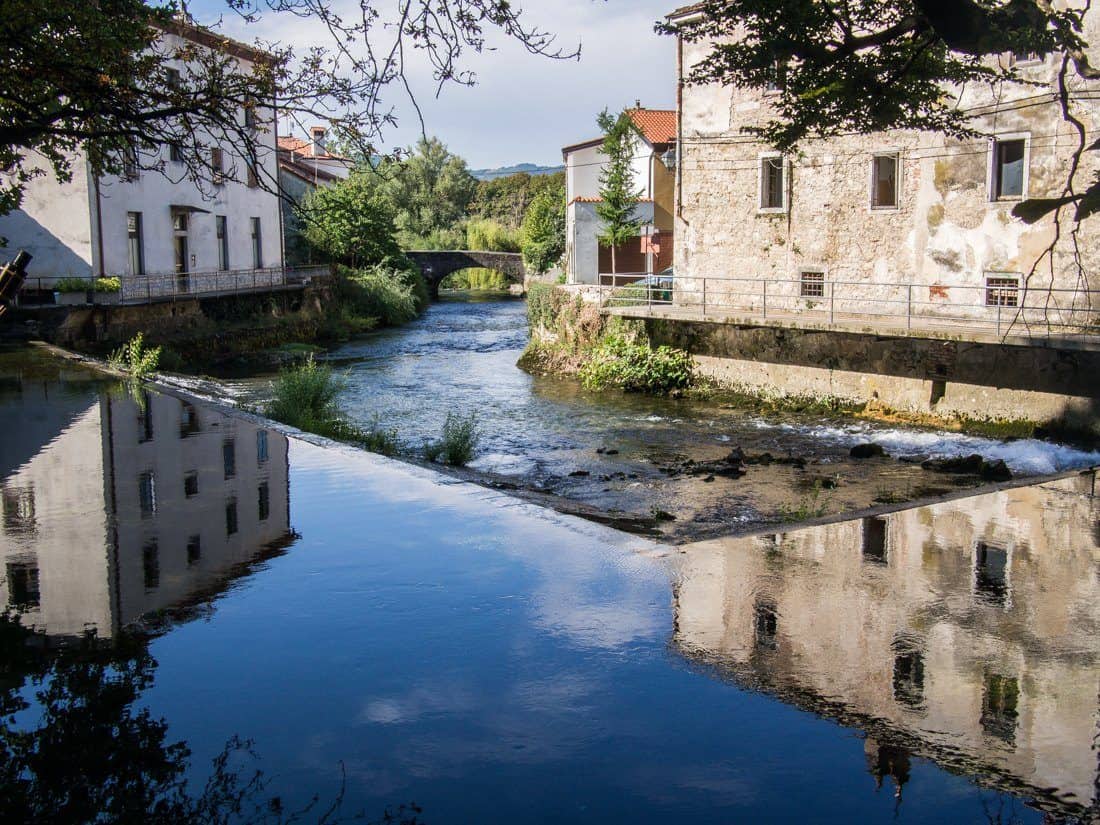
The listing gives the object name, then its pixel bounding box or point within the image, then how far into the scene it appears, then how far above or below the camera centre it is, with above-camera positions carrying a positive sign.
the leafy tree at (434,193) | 80.62 +10.92
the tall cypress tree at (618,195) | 46.22 +5.33
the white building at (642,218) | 49.12 +4.50
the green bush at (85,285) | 28.83 +0.92
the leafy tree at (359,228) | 49.38 +4.29
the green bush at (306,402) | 16.39 -1.52
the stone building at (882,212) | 20.80 +2.37
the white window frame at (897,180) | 24.05 +3.04
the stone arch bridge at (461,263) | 63.88 +3.17
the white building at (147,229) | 31.56 +3.12
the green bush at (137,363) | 20.75 -1.01
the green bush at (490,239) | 74.00 +5.34
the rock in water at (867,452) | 18.45 -2.66
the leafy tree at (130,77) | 7.08 +1.96
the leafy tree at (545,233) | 60.47 +4.73
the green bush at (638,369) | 26.97 -1.60
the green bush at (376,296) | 47.00 +0.82
